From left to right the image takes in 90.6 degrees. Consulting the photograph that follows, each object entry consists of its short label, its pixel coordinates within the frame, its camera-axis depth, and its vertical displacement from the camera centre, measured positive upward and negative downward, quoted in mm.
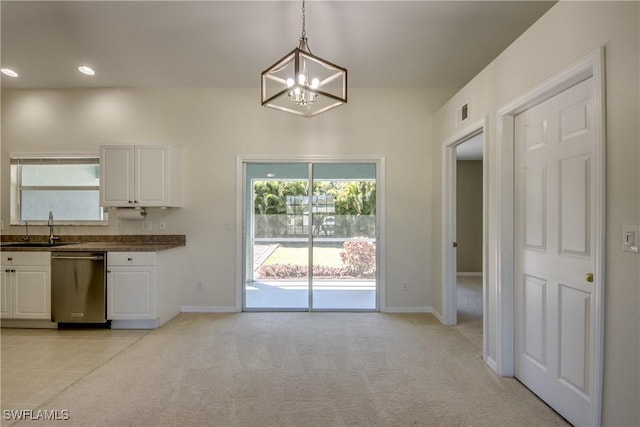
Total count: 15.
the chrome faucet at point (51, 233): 4105 -262
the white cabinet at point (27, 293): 3506 -885
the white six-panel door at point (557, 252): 1799 -248
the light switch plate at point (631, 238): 1433 -112
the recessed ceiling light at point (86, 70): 3603 +1663
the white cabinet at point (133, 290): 3500 -851
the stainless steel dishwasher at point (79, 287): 3479 -811
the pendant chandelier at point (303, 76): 1696 +854
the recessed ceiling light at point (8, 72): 3653 +1659
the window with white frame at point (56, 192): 4234 +284
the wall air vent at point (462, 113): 3157 +1029
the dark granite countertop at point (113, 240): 4027 -352
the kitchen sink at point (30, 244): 3996 -397
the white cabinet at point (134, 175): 3844 +466
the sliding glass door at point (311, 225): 4230 -155
